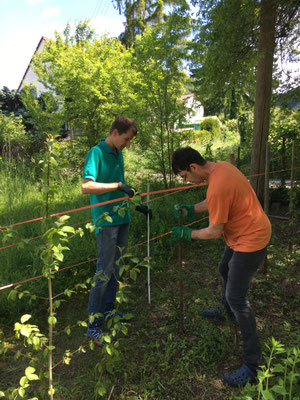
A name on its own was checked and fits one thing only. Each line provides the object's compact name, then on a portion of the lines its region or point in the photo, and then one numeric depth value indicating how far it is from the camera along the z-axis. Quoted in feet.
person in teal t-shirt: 6.82
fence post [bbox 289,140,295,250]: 10.56
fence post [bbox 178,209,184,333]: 7.82
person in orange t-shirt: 5.63
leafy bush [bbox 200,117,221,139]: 67.07
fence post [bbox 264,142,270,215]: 10.78
